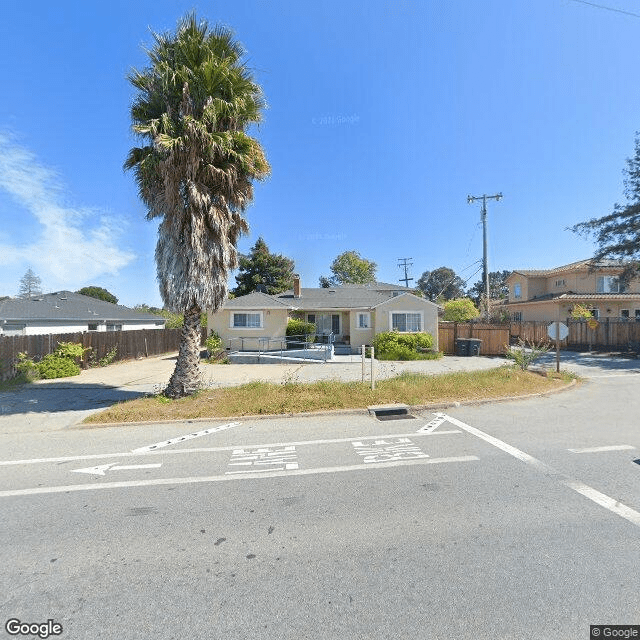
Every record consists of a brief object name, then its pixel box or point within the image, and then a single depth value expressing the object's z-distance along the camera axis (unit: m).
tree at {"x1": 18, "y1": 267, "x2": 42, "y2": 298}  91.50
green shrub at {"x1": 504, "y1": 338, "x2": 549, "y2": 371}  11.51
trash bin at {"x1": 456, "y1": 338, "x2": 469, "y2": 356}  19.48
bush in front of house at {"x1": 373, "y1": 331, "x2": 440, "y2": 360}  18.38
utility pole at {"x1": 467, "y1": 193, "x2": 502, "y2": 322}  29.36
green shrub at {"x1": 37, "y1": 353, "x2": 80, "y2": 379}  13.01
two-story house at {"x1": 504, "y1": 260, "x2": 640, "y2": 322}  27.08
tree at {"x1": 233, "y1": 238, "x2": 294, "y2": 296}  38.22
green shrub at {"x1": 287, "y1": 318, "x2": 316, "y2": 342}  21.66
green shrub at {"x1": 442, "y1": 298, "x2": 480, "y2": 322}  31.33
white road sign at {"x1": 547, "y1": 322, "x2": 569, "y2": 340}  11.81
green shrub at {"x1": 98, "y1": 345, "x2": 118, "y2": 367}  16.83
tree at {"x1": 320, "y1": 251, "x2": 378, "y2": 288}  53.34
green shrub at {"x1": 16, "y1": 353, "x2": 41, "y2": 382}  12.55
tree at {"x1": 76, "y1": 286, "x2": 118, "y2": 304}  59.59
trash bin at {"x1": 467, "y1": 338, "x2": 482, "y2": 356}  19.36
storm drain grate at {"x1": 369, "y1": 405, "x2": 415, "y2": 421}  7.70
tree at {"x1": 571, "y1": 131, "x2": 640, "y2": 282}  21.14
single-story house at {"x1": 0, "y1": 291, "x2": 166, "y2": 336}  21.19
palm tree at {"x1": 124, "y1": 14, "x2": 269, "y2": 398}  8.18
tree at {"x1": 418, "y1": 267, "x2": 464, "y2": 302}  77.81
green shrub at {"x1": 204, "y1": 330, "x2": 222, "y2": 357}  19.67
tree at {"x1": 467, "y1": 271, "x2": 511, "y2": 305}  61.42
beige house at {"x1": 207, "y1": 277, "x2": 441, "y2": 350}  19.83
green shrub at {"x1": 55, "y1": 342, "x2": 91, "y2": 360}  13.91
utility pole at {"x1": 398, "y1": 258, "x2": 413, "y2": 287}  48.34
